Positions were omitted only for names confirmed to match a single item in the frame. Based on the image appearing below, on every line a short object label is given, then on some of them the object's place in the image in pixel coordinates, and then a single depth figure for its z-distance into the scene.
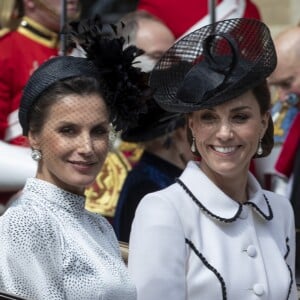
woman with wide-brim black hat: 6.93
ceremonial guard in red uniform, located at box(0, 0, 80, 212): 9.89
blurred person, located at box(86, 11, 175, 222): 10.52
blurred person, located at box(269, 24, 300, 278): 10.81
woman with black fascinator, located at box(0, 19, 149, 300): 5.98
